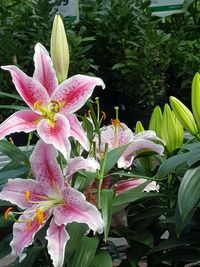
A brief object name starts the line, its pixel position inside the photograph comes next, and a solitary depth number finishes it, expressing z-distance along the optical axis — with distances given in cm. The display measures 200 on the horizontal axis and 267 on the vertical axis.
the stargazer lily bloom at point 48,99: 89
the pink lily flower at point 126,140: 102
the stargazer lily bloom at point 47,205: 86
